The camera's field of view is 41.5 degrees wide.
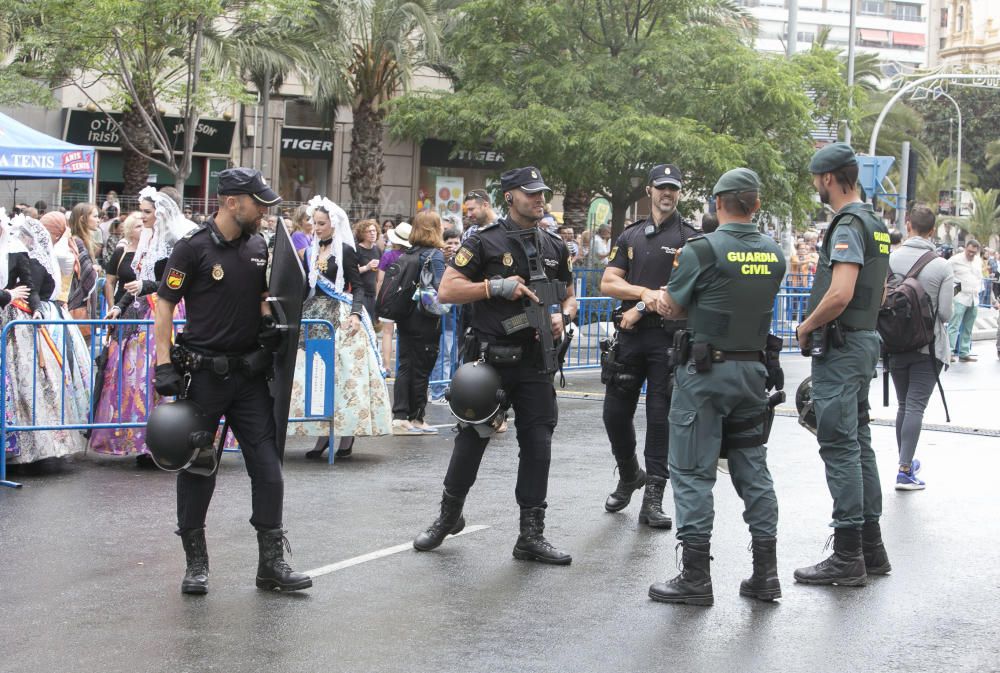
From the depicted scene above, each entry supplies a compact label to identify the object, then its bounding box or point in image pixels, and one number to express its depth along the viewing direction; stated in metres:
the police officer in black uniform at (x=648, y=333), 7.68
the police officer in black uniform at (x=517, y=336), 6.70
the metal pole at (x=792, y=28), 26.19
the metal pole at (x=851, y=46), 30.02
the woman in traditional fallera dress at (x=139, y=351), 9.32
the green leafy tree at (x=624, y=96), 22.95
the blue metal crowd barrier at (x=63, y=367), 8.70
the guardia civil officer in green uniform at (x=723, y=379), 6.04
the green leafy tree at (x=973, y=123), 74.75
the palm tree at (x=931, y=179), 62.97
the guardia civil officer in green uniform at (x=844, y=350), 6.42
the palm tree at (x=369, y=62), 27.98
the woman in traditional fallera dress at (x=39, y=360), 8.96
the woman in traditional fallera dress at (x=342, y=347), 9.88
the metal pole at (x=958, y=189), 61.96
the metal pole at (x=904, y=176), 20.00
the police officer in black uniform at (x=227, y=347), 6.04
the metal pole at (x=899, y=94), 29.67
